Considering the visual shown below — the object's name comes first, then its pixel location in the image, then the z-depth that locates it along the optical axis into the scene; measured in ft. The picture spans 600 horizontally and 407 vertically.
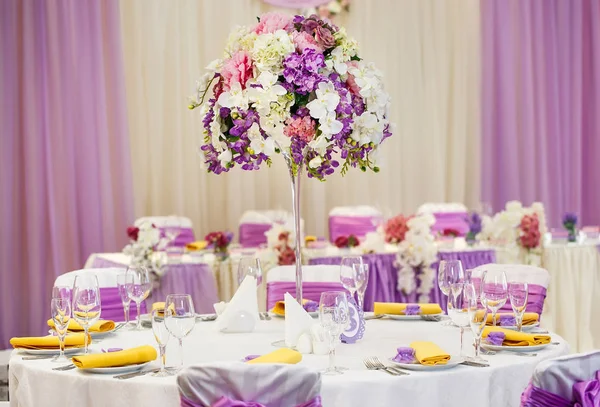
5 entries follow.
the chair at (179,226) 21.27
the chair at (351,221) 23.30
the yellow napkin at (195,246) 19.08
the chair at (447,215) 23.18
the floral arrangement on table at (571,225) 20.31
